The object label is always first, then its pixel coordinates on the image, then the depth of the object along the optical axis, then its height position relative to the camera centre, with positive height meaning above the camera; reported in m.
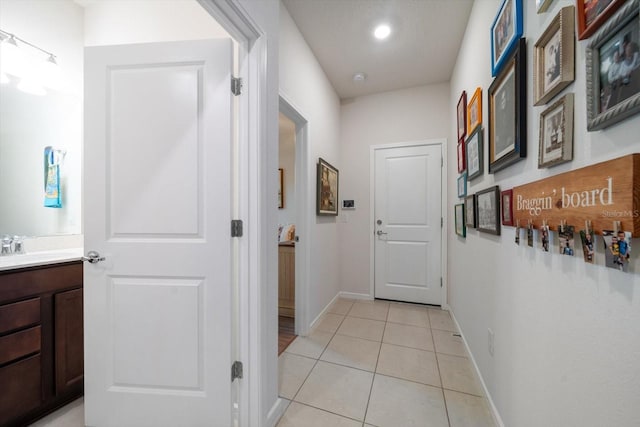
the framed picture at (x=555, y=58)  0.70 +0.50
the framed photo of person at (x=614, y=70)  0.49 +0.33
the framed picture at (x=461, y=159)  2.03 +0.49
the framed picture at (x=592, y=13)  0.54 +0.49
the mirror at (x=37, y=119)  1.56 +0.68
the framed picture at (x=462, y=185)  2.03 +0.26
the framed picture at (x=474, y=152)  1.58 +0.44
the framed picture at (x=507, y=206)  1.09 +0.04
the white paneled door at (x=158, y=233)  1.18 -0.10
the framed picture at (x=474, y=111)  1.59 +0.74
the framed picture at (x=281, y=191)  4.22 +0.40
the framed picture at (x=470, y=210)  1.71 +0.03
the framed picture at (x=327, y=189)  2.52 +0.28
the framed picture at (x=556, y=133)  0.70 +0.26
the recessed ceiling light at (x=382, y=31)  2.08 +1.63
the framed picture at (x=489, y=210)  1.28 +0.03
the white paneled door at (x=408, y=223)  2.96 -0.12
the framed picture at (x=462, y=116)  1.99 +0.86
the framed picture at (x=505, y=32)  1.03 +0.87
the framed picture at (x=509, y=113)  0.99 +0.48
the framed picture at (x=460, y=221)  2.09 -0.06
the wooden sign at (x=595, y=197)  0.48 +0.04
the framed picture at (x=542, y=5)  0.81 +0.72
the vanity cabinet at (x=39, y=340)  1.16 -0.68
